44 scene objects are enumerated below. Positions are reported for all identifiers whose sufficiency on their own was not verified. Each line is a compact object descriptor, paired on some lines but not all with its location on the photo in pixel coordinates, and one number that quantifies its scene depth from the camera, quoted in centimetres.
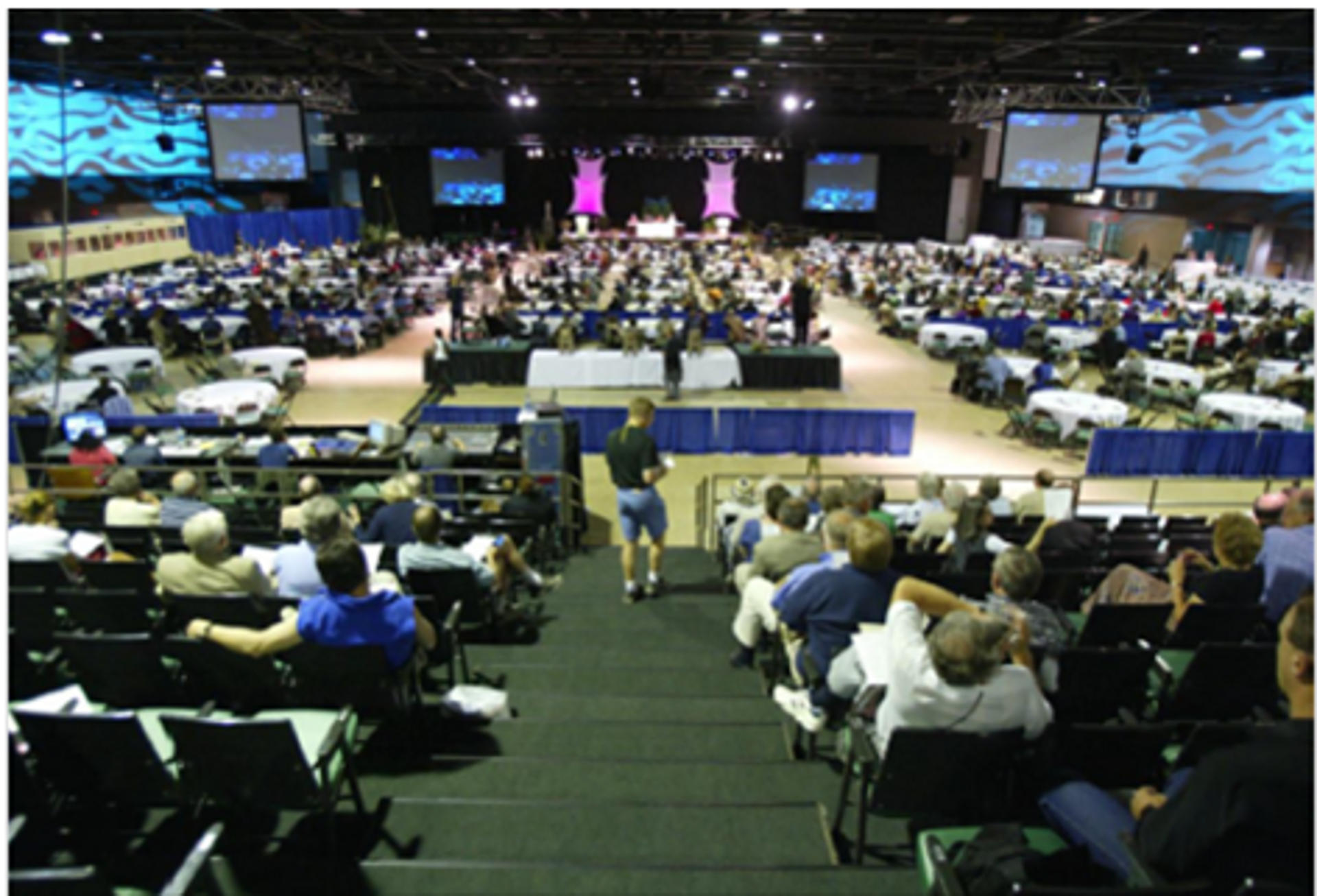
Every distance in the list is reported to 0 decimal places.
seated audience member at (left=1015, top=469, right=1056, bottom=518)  668
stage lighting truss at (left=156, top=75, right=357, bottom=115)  1568
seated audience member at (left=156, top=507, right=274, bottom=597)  375
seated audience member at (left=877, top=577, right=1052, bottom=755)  255
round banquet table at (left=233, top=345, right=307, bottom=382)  1340
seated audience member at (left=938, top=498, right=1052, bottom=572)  512
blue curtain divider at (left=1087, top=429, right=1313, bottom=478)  1059
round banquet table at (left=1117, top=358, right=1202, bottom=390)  1302
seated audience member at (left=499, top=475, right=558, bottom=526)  635
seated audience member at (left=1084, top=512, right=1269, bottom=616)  402
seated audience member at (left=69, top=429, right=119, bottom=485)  769
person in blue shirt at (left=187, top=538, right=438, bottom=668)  311
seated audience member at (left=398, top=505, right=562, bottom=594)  439
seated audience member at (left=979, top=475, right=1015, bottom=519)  623
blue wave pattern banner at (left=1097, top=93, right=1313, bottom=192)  2339
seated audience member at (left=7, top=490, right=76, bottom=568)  442
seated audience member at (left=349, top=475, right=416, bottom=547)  521
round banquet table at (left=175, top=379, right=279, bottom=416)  1084
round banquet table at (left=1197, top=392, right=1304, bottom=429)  1123
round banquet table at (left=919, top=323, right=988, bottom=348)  1680
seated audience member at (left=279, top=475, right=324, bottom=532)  556
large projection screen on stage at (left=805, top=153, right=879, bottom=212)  3672
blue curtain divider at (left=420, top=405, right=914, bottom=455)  1131
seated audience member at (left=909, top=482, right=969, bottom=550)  585
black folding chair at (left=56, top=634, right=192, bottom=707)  300
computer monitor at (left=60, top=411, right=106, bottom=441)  890
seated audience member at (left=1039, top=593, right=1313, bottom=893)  184
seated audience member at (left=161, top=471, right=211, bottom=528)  568
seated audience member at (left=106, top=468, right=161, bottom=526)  569
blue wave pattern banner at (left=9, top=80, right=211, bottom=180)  2328
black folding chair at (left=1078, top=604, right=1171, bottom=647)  393
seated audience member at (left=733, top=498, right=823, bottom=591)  418
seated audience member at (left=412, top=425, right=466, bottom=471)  779
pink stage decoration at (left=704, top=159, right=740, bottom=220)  3847
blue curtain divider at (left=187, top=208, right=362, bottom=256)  2973
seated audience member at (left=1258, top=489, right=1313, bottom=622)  422
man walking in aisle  539
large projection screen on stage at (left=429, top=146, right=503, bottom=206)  3603
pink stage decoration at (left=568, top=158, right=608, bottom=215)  3844
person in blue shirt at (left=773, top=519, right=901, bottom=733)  342
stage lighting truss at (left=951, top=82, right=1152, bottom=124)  1548
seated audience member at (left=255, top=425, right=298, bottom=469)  778
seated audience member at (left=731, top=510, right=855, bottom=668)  409
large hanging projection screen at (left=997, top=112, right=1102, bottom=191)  1513
